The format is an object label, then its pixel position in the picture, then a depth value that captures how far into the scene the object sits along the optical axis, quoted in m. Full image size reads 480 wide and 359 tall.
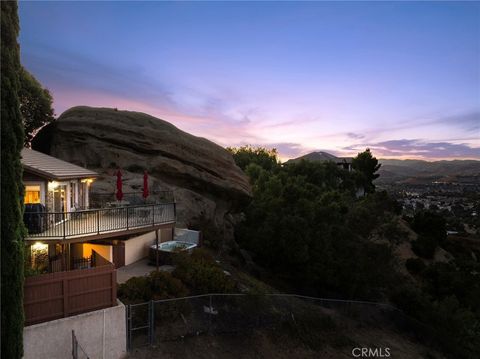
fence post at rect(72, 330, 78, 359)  10.49
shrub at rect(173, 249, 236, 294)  16.08
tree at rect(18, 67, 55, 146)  30.23
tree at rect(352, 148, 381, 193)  81.56
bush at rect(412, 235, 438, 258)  47.88
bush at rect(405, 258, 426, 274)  42.34
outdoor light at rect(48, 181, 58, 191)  16.83
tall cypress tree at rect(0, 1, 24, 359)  9.48
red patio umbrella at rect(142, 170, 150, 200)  20.33
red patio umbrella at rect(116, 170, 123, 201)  18.78
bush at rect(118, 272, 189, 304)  13.83
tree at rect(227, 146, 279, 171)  63.55
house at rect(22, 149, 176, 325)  11.07
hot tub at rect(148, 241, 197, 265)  19.03
